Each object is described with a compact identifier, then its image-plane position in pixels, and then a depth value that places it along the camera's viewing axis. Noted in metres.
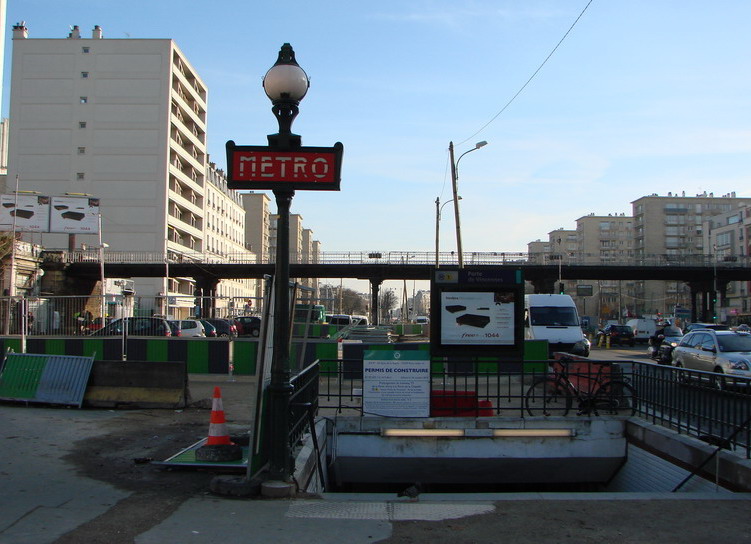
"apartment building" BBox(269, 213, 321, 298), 162.73
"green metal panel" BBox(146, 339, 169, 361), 18.59
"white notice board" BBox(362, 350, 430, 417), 10.87
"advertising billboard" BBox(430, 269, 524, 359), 12.48
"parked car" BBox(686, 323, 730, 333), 27.70
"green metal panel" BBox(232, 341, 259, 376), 18.64
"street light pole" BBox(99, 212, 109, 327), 19.94
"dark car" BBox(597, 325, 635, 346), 44.72
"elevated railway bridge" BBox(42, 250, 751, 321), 55.38
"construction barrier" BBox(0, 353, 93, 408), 12.62
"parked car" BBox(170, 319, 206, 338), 28.39
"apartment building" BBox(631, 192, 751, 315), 130.75
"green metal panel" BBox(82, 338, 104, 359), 18.78
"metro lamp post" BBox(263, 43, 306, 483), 6.84
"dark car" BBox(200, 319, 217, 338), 25.55
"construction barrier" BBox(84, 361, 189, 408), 12.68
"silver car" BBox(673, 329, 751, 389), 16.20
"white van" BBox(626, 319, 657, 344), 47.88
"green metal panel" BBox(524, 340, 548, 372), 19.47
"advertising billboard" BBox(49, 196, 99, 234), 36.59
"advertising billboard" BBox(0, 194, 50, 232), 34.31
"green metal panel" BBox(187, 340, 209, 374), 18.53
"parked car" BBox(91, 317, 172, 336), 19.11
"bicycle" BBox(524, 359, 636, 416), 11.50
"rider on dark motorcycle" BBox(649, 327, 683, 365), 25.32
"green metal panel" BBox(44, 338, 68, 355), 18.95
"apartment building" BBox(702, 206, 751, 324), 89.45
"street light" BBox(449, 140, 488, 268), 30.56
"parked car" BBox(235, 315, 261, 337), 33.21
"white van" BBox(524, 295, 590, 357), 25.42
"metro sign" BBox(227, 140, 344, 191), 6.97
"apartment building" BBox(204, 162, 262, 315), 88.94
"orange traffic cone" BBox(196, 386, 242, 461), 7.84
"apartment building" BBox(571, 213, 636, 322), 150.50
